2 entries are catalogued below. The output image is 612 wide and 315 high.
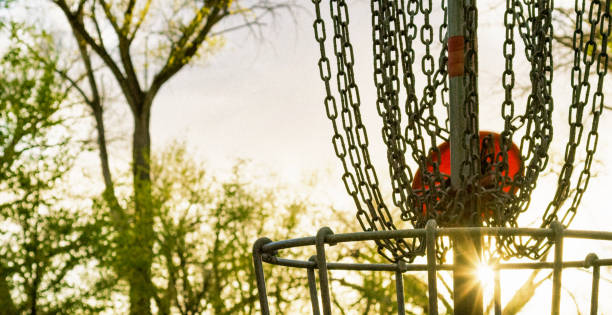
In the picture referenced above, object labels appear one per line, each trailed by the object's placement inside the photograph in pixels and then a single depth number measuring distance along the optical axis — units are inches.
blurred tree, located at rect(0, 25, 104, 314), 380.8
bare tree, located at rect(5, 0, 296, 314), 538.9
